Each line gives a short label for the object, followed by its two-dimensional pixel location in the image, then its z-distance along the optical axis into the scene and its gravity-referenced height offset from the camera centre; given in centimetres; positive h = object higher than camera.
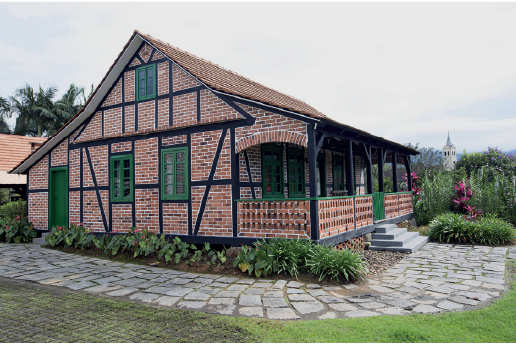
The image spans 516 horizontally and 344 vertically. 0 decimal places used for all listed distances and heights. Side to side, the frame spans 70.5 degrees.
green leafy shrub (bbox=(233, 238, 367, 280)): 650 -133
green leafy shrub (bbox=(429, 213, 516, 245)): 1010 -131
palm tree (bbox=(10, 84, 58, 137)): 2872 +697
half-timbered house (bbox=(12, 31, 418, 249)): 782 +81
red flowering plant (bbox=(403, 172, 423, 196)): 1481 -1
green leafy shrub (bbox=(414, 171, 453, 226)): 1348 -51
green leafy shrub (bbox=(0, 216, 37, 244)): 1159 -115
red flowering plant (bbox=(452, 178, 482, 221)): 1257 -49
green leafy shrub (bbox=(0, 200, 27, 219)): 1485 -62
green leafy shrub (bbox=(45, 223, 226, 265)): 816 -128
